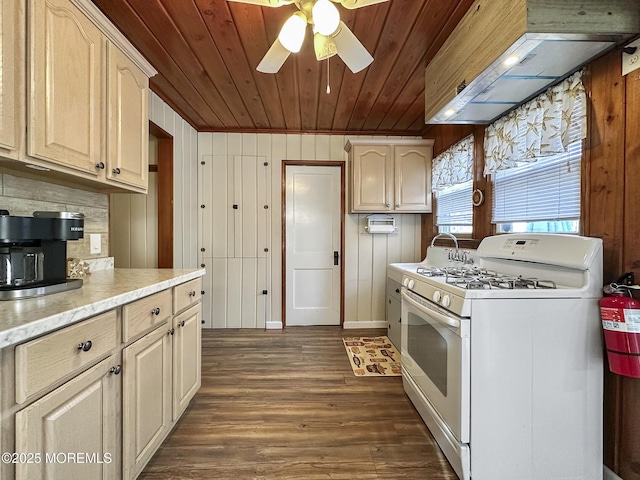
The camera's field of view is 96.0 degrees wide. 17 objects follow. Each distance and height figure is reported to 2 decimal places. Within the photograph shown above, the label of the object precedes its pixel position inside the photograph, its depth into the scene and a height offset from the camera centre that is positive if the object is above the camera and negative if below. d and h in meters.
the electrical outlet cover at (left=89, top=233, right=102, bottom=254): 1.83 -0.04
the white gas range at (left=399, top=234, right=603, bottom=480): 1.32 -0.66
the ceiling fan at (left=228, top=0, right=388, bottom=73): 1.29 +1.03
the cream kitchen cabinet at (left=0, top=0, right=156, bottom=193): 1.12 +0.65
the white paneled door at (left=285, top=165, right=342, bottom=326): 3.63 -0.07
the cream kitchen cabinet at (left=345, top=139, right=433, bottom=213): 3.29 +0.71
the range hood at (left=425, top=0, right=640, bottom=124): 1.18 +0.87
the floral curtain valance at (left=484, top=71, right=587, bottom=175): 1.49 +0.66
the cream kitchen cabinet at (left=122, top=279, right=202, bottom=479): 1.23 -0.69
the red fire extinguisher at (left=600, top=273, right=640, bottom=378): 1.16 -0.37
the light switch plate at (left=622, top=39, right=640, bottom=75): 1.24 +0.79
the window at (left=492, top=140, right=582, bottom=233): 1.60 +0.28
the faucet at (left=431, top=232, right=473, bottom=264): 2.44 -0.16
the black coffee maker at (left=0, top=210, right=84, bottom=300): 1.03 -0.07
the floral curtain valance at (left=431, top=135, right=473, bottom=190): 2.55 +0.70
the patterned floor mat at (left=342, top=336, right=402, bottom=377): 2.48 -1.15
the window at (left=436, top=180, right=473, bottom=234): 2.66 +0.30
